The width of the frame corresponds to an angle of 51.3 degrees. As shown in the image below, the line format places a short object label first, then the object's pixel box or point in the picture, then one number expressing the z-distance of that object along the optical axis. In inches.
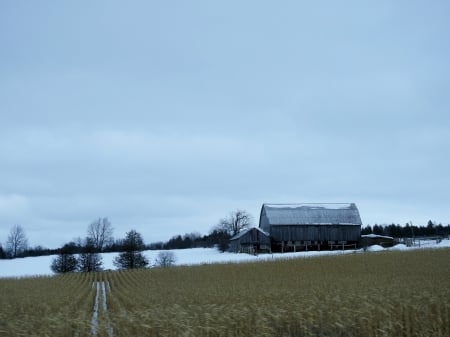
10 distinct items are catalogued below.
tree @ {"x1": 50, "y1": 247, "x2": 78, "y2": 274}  2945.4
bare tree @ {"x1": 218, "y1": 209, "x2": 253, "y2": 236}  4699.8
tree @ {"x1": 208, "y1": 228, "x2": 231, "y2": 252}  3727.9
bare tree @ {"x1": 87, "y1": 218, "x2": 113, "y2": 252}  4706.0
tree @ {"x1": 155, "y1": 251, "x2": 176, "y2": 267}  2938.0
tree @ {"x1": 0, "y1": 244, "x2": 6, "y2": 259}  5294.8
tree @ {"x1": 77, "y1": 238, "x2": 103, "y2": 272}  3031.5
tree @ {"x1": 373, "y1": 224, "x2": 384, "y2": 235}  5442.9
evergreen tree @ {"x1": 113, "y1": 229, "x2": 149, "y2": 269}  2861.7
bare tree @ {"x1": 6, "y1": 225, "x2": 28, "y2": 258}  5881.9
